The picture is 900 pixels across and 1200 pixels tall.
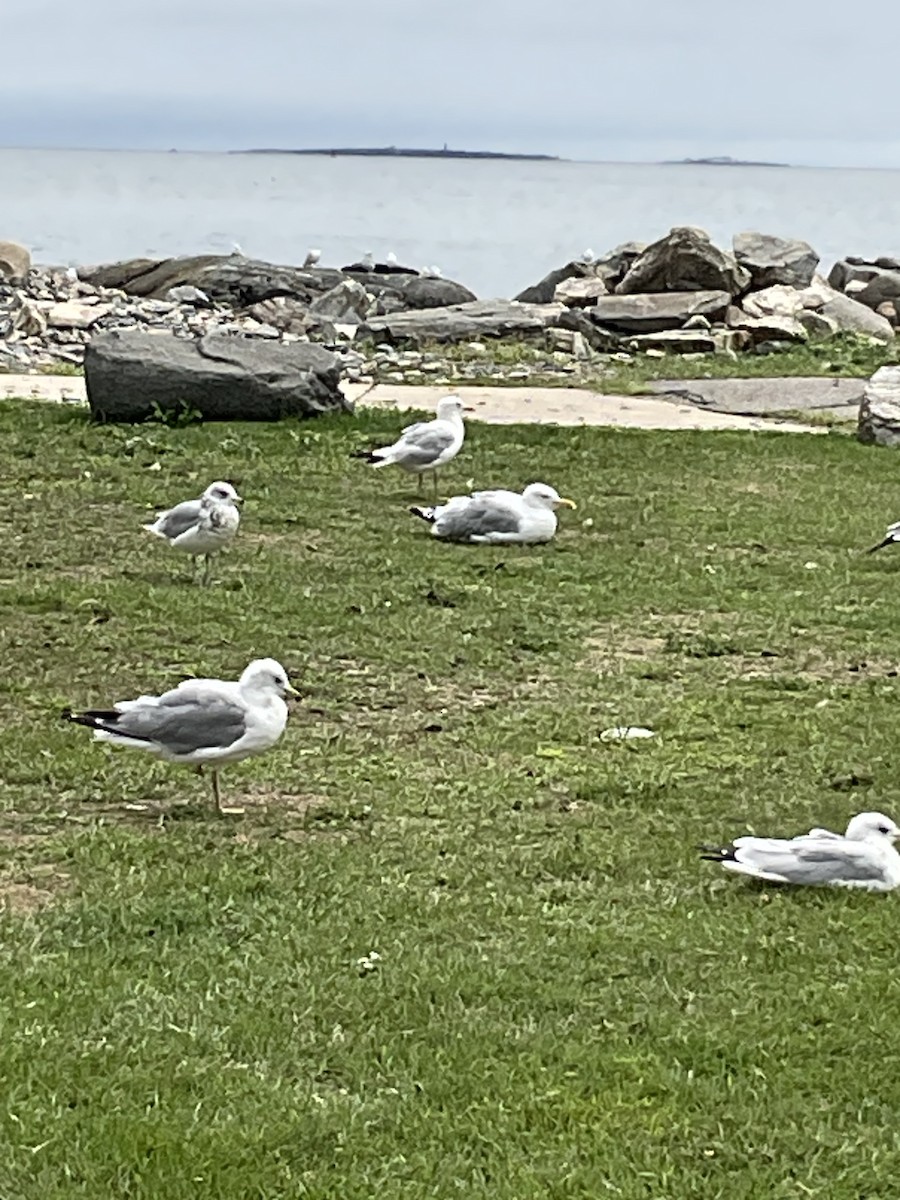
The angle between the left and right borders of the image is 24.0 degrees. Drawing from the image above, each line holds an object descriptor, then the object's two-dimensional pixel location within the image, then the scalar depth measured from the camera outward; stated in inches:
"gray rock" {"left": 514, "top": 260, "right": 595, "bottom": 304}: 1167.0
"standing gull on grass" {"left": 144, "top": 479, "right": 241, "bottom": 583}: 421.4
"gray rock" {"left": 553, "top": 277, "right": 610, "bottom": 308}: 1095.6
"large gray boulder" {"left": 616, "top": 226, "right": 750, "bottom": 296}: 1045.8
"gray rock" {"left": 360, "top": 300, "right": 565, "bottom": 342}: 934.4
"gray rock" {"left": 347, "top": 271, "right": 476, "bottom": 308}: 1189.7
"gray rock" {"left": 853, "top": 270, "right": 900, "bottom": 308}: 1188.5
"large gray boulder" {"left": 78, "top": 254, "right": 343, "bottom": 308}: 1171.9
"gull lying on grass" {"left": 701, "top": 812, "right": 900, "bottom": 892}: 253.4
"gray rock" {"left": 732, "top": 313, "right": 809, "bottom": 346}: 942.4
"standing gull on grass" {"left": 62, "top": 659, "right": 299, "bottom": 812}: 277.0
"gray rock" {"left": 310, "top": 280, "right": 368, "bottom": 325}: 1062.8
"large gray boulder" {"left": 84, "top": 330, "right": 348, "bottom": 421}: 632.4
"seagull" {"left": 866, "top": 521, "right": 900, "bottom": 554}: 454.3
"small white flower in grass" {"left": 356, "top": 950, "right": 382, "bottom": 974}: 225.9
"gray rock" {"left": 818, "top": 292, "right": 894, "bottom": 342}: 1043.3
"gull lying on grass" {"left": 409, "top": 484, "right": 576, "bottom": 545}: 475.2
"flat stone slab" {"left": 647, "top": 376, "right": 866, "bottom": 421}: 733.3
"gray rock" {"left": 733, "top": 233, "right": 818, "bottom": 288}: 1147.3
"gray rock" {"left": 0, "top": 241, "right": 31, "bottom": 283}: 1179.9
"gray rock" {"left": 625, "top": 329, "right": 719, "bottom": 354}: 919.0
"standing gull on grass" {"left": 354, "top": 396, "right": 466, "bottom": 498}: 537.6
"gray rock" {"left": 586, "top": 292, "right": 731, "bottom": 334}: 965.2
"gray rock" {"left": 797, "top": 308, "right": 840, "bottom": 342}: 983.8
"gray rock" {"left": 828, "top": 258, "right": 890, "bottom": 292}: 1239.5
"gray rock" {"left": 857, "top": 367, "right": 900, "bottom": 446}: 638.5
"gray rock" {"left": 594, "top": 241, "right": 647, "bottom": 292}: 1143.4
